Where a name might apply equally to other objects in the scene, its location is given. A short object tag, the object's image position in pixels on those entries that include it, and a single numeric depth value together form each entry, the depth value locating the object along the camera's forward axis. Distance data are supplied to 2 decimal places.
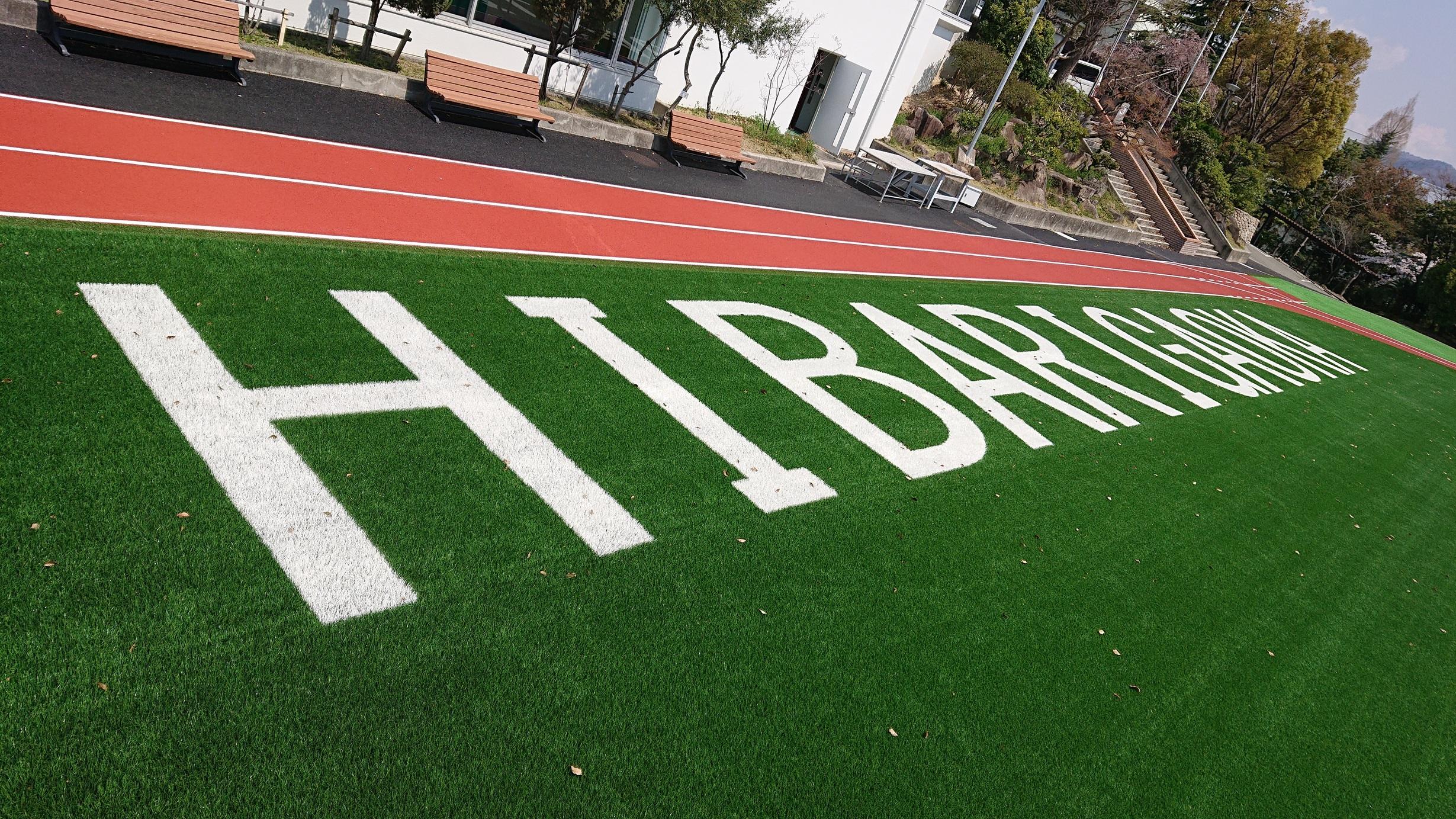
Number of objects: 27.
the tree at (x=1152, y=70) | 42.47
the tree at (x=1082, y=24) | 36.47
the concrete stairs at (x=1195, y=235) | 34.31
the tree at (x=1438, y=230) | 40.59
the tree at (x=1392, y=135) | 58.97
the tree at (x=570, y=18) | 15.54
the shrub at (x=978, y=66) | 30.80
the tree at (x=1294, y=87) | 43.38
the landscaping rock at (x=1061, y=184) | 30.03
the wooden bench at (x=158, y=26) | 10.49
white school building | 16.22
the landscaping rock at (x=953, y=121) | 29.23
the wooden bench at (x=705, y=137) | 16.27
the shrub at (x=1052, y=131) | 30.33
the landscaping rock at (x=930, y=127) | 28.61
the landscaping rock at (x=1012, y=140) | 28.97
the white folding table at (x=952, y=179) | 22.05
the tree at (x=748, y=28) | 16.45
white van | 43.66
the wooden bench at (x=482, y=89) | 13.30
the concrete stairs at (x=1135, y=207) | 33.50
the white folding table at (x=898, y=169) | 21.27
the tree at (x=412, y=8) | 14.23
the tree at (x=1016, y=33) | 32.50
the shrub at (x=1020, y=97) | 32.25
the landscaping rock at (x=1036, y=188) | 28.38
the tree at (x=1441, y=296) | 36.78
